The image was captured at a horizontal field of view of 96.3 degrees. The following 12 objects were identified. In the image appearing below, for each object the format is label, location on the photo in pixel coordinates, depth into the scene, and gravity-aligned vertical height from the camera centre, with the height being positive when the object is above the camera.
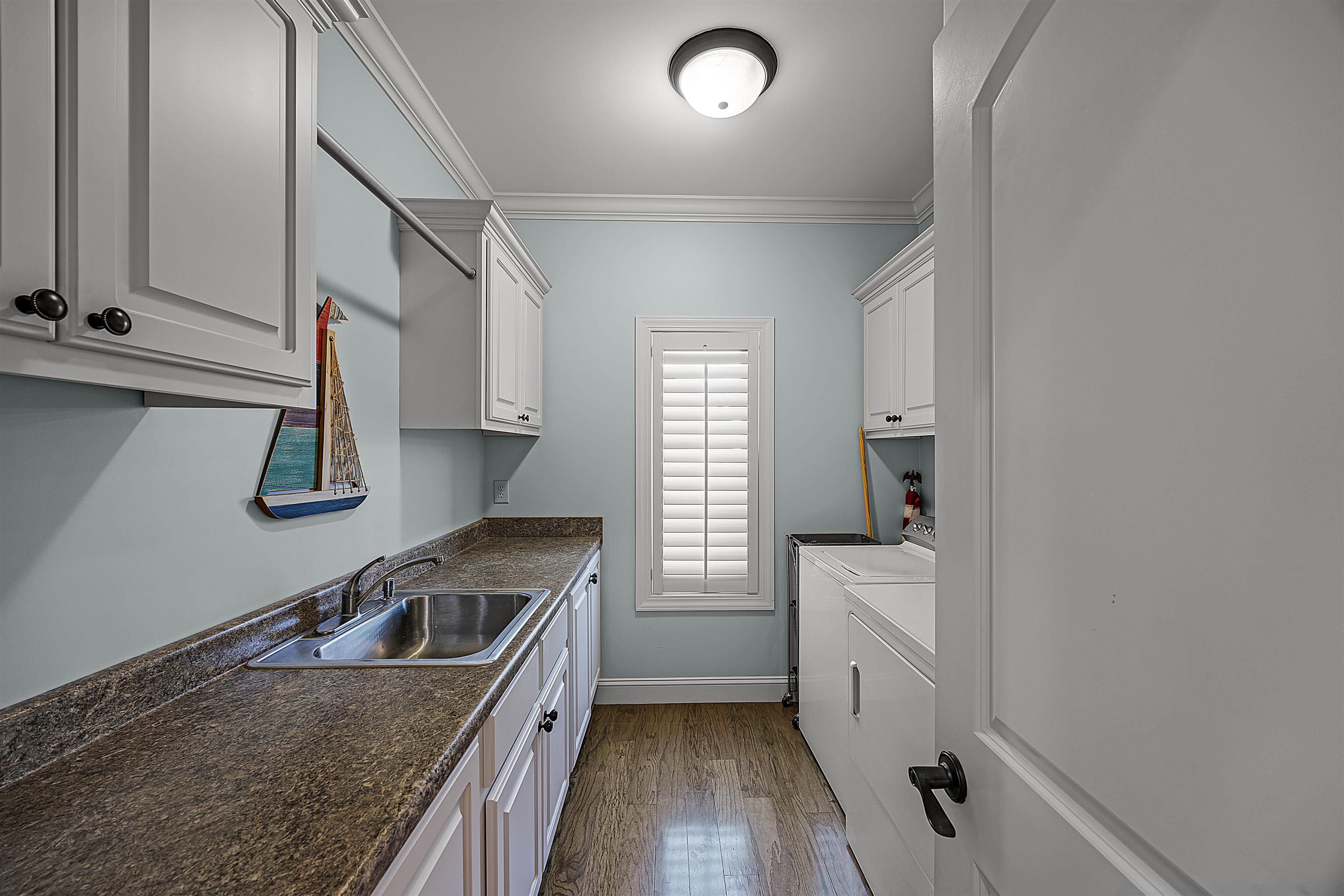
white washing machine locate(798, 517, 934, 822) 2.15 -0.67
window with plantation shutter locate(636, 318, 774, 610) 3.28 -0.08
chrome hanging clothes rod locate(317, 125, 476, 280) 1.32 +0.66
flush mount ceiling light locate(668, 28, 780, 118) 2.00 +1.32
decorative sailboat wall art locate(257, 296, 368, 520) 1.47 -0.02
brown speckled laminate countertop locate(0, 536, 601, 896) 0.66 -0.46
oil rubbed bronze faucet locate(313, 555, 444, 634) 1.58 -0.41
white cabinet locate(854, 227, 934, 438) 2.47 +0.49
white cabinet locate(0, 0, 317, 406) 0.64 +0.32
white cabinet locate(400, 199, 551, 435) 2.18 +0.46
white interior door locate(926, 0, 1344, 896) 0.37 +0.00
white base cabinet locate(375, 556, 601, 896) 0.92 -0.71
